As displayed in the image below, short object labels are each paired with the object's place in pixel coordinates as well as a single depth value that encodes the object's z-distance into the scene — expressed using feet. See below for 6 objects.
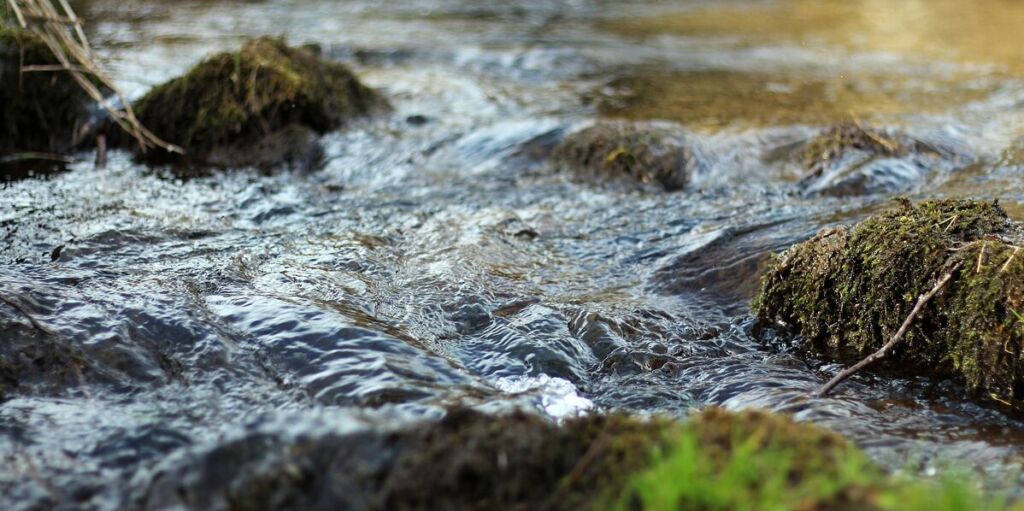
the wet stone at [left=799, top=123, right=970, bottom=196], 24.84
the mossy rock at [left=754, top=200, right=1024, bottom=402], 13.07
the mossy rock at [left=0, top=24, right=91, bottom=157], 28.04
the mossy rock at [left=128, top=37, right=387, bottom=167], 28.02
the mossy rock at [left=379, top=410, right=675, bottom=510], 7.75
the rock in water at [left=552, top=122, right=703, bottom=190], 25.96
